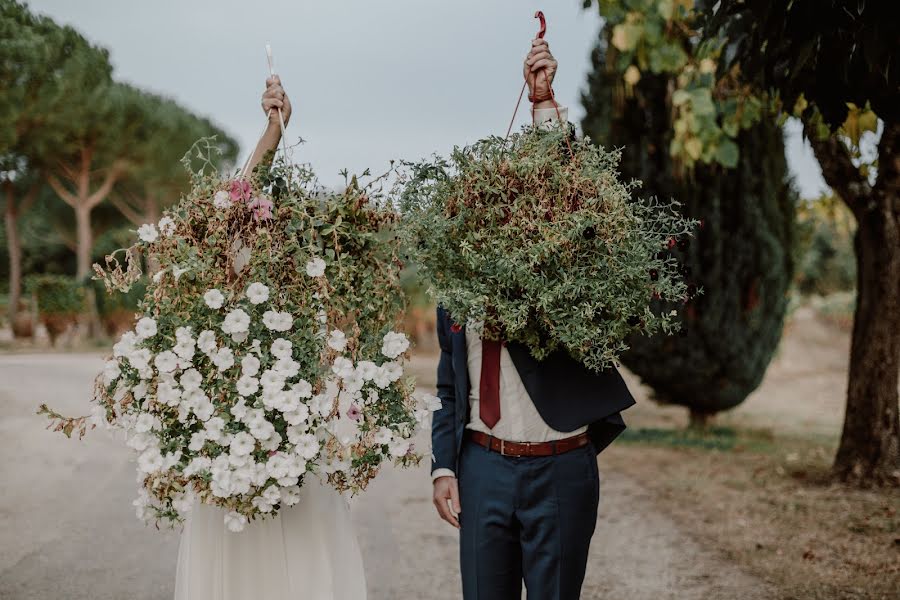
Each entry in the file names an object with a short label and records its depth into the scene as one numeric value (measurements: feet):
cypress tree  27.91
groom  8.09
